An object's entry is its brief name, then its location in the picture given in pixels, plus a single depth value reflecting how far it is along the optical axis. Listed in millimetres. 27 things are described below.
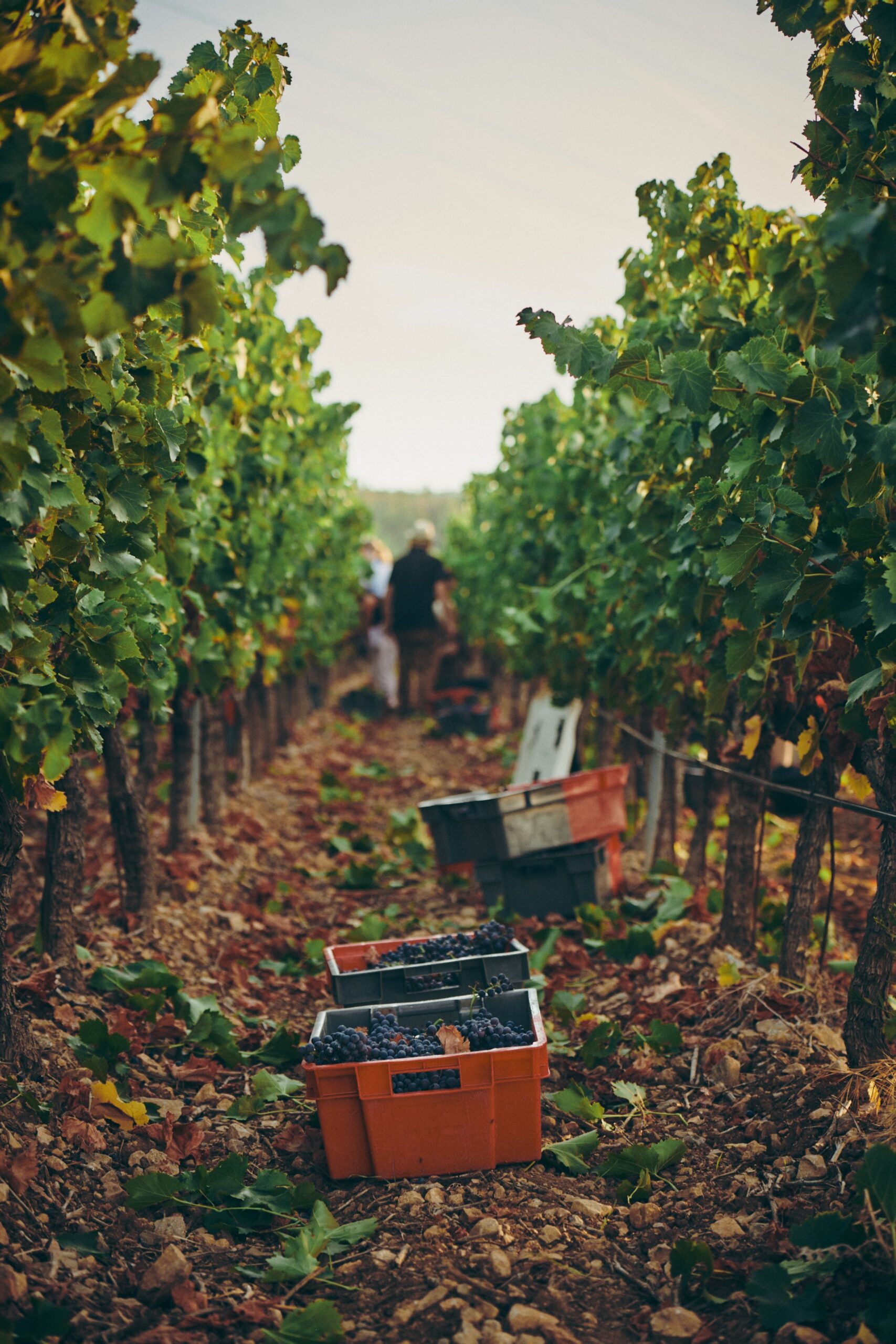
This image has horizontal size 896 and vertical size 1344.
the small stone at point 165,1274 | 2453
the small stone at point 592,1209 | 2850
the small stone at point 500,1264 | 2543
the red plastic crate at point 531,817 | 5570
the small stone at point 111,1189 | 2865
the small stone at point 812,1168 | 2844
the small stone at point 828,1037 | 3646
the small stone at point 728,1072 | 3570
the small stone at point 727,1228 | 2693
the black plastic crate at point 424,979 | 3617
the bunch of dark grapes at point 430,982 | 3635
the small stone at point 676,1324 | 2316
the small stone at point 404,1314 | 2361
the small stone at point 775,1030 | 3723
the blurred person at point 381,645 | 17156
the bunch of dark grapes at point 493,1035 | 3016
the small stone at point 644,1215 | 2816
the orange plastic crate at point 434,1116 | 2920
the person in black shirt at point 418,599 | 14406
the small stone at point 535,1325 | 2305
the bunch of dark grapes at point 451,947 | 3828
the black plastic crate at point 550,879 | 5695
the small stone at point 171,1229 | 2695
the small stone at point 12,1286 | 2248
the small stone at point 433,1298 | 2416
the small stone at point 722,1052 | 3695
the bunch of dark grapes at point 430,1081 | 2926
